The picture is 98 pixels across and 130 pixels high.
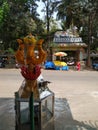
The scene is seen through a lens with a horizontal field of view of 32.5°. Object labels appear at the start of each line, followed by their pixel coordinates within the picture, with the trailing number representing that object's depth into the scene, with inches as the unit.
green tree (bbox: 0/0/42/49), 677.3
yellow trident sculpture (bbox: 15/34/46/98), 90.3
